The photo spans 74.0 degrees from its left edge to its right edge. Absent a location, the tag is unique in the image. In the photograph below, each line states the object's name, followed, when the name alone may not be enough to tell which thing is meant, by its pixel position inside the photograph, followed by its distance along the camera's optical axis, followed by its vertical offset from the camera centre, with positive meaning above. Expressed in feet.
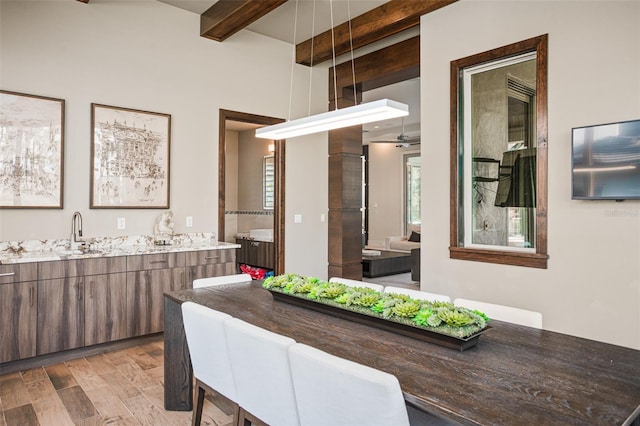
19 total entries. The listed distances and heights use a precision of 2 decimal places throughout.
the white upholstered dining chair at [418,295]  7.45 -1.41
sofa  29.12 -1.84
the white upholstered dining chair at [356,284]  8.24 -1.37
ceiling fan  27.79 +5.06
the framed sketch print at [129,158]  12.38 +1.78
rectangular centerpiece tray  5.28 -1.53
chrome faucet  11.75 -0.46
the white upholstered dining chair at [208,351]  5.84 -1.97
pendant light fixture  7.24 +1.83
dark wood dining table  3.73 -1.68
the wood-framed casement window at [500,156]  10.30 +1.62
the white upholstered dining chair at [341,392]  3.78 -1.68
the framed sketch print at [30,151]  10.87 +1.74
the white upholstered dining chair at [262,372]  4.81 -1.88
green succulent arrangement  5.42 -1.31
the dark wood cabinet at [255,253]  21.38 -1.91
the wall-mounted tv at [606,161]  8.59 +1.16
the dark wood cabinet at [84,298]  9.94 -2.10
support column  17.20 +0.67
